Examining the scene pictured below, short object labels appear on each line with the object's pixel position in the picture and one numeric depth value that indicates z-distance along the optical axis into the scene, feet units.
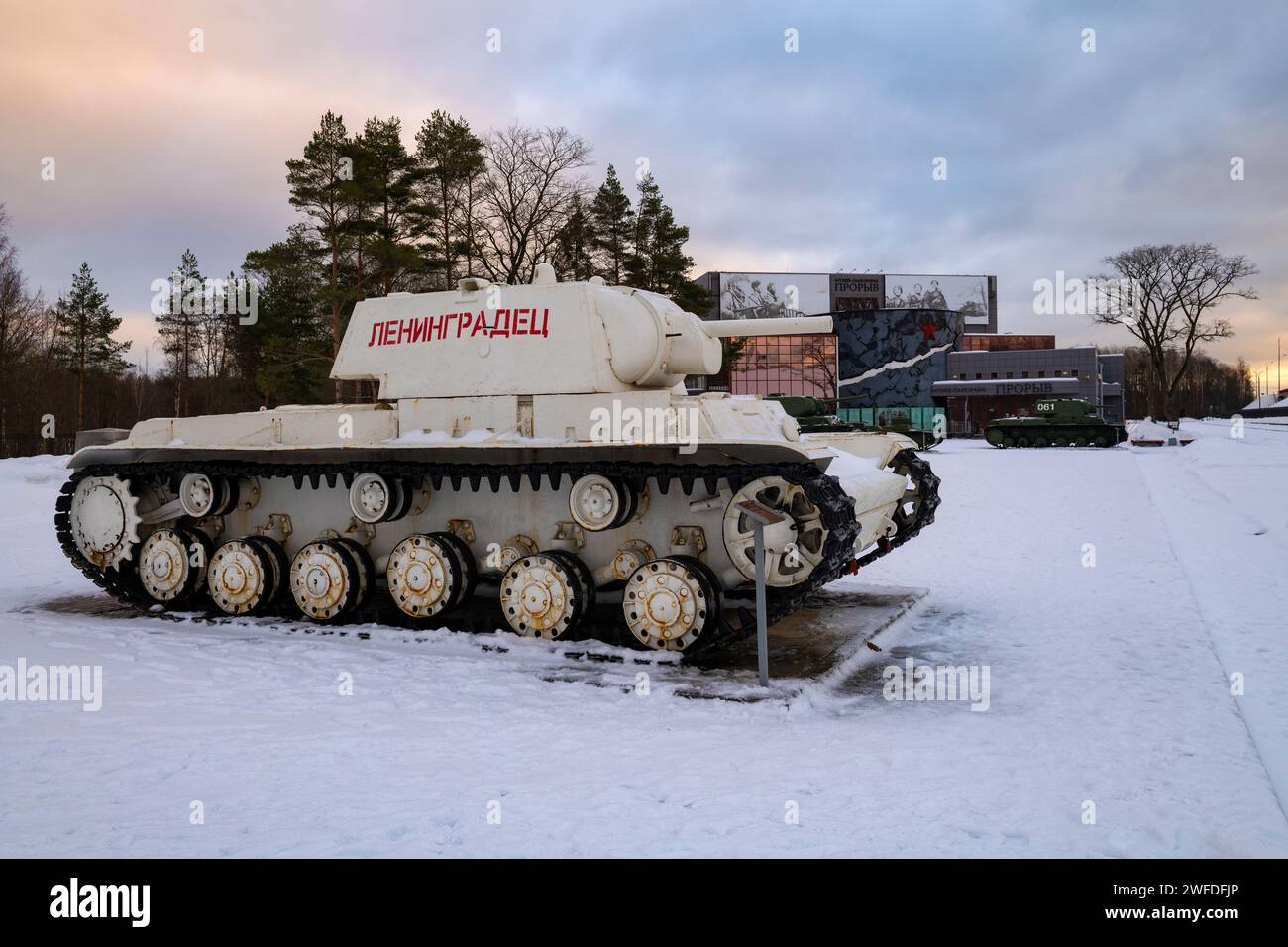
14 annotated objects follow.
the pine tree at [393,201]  106.83
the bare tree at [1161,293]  194.21
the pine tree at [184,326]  171.42
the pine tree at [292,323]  108.58
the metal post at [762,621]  23.70
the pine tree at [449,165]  115.24
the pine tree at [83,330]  151.53
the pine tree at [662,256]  135.13
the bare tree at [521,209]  120.26
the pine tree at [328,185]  104.99
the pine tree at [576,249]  126.72
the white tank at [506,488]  26.40
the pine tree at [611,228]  134.62
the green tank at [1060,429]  137.39
